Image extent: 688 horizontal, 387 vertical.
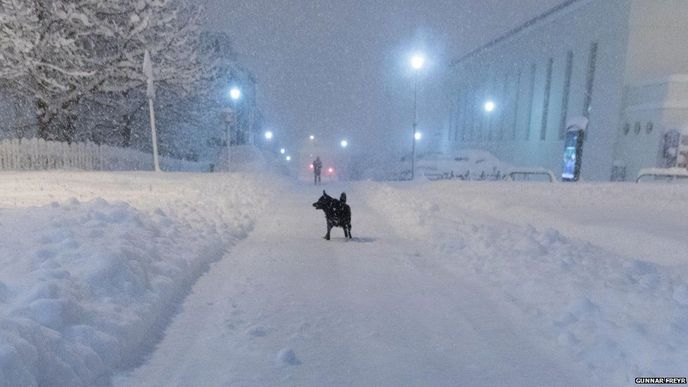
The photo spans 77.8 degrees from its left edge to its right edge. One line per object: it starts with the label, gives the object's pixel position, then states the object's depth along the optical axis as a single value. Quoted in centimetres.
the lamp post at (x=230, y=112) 2539
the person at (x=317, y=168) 2625
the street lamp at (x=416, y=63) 2772
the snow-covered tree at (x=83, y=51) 1819
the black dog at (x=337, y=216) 882
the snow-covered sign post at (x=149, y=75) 1564
